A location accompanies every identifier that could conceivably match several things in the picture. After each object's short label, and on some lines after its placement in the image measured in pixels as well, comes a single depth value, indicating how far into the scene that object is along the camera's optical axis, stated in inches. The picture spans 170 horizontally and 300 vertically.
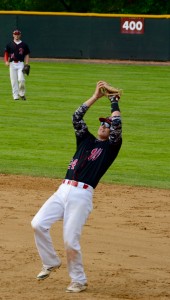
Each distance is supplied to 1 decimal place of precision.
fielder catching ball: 752.3
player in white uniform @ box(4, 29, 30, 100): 2253.9
